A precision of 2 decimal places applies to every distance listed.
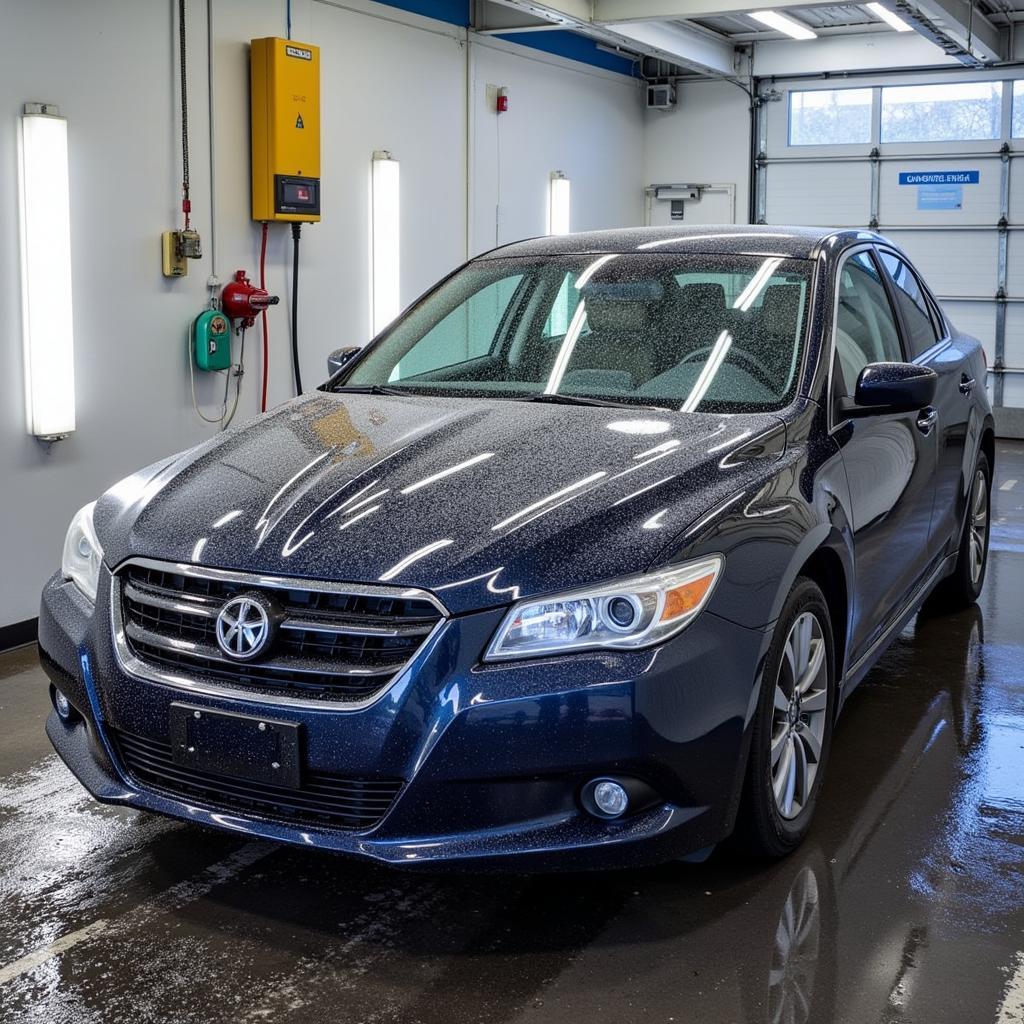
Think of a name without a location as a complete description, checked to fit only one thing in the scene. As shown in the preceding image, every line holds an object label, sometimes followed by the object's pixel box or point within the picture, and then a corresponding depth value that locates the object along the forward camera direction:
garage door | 10.89
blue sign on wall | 10.98
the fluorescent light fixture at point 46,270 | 5.14
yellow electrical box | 6.36
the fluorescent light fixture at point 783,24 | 9.42
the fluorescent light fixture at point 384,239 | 7.60
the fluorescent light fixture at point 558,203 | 9.95
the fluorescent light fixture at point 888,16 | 9.20
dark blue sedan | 2.35
